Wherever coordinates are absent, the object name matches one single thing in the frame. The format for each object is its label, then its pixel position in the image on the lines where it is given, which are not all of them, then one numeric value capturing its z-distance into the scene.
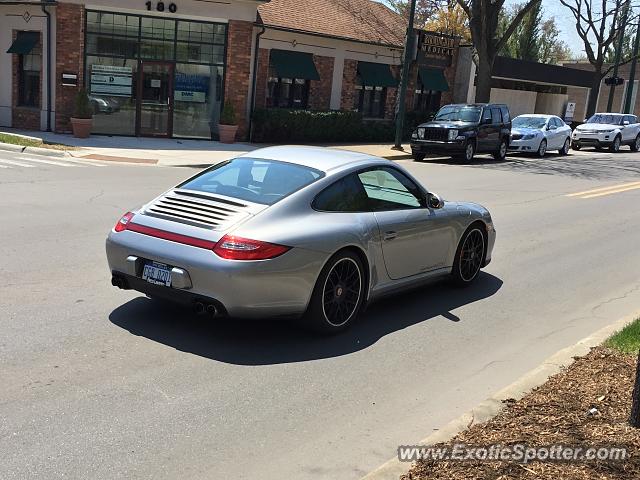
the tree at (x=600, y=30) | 46.22
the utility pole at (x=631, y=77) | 41.42
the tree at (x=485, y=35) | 29.36
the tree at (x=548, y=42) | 70.50
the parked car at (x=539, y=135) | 28.33
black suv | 23.44
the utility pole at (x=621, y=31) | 43.55
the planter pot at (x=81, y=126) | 21.88
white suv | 34.53
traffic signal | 43.16
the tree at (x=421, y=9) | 53.84
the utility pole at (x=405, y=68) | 24.31
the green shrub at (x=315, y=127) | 25.17
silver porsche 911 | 5.31
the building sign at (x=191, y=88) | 24.09
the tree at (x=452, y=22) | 55.34
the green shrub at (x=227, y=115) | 23.69
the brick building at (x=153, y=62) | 22.64
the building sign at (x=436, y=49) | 32.28
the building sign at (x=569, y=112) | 44.34
